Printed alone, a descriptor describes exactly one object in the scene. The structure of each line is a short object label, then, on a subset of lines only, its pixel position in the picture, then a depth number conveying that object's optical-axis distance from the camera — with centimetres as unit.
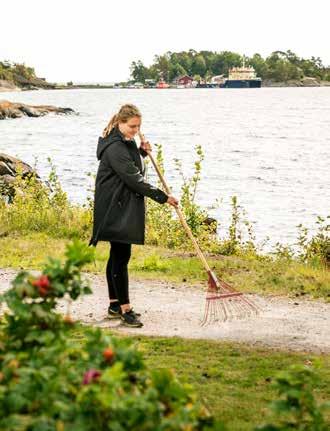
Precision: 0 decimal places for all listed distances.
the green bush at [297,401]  285
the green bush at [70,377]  250
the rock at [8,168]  2466
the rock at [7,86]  16725
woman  768
